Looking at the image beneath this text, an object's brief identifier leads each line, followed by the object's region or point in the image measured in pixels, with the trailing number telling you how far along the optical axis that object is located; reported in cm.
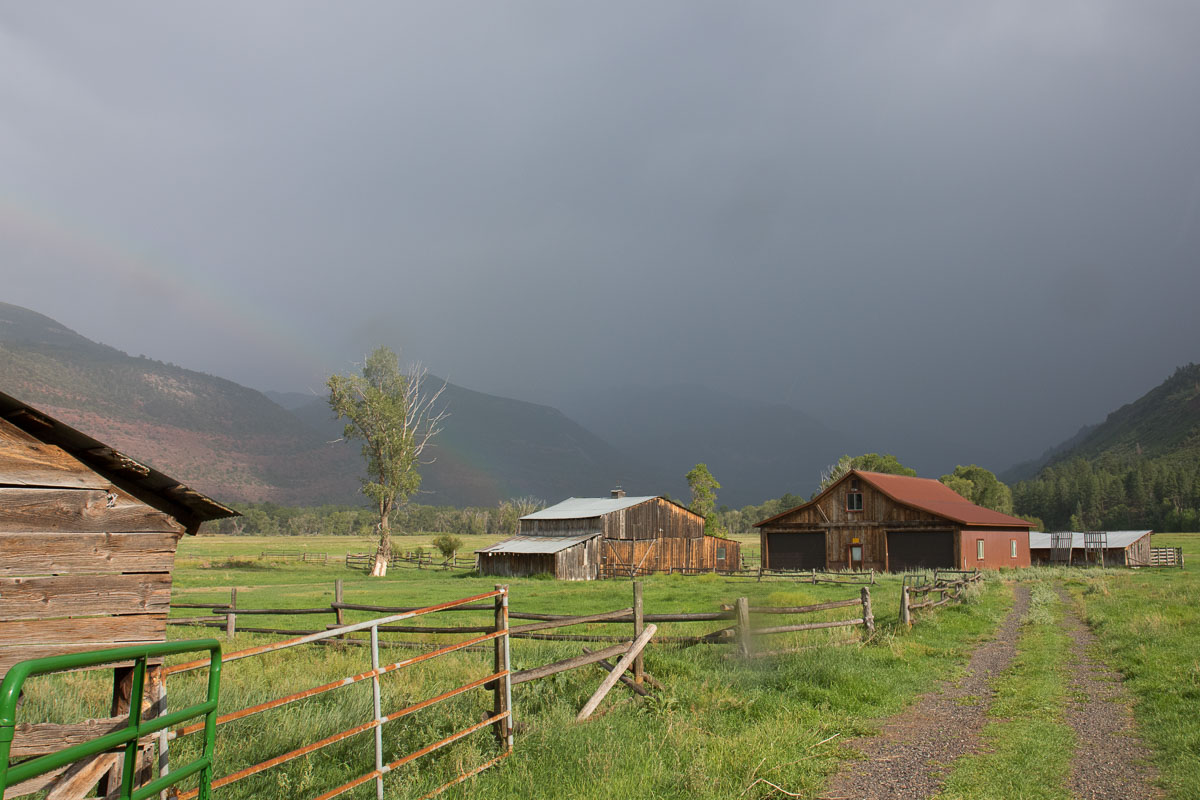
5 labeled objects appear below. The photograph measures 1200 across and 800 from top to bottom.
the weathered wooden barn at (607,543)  5222
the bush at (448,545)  6291
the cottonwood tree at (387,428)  6125
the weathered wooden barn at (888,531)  4700
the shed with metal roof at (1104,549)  6041
